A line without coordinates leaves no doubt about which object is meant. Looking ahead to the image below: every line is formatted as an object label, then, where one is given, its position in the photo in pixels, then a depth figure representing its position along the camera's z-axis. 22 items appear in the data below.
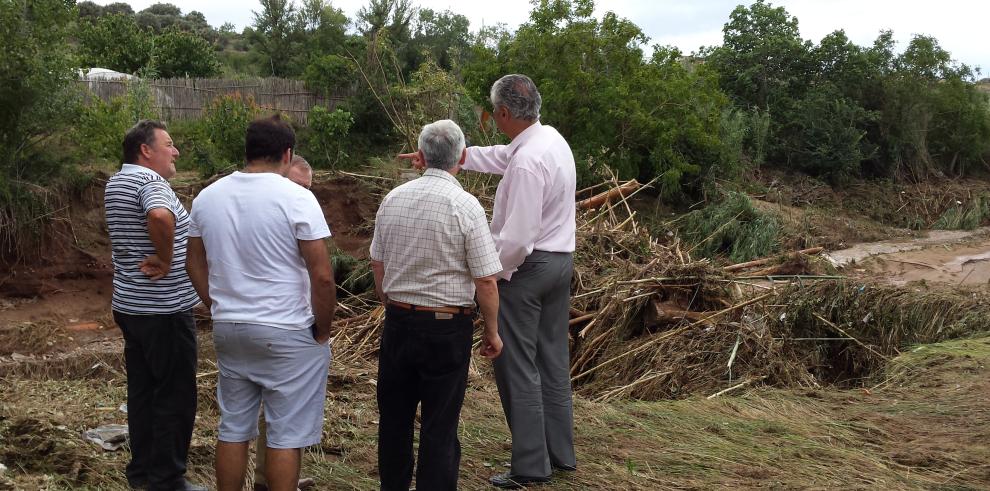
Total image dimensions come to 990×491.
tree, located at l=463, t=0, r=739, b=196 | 14.69
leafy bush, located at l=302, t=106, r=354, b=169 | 18.47
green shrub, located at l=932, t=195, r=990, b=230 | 19.00
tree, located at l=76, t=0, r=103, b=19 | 39.51
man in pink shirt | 4.26
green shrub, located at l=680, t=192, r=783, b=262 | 13.35
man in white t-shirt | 3.56
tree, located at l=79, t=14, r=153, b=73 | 24.39
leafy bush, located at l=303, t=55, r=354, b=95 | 21.61
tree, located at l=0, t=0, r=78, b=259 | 9.95
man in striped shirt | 4.14
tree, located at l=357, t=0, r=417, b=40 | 27.88
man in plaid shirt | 3.78
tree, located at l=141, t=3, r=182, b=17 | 47.25
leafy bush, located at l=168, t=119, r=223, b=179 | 13.12
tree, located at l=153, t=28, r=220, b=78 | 24.86
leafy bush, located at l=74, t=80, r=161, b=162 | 11.08
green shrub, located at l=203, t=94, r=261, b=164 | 14.18
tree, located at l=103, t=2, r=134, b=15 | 42.81
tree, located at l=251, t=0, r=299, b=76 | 28.06
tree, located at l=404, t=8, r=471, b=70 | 28.33
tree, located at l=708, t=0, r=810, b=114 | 22.30
